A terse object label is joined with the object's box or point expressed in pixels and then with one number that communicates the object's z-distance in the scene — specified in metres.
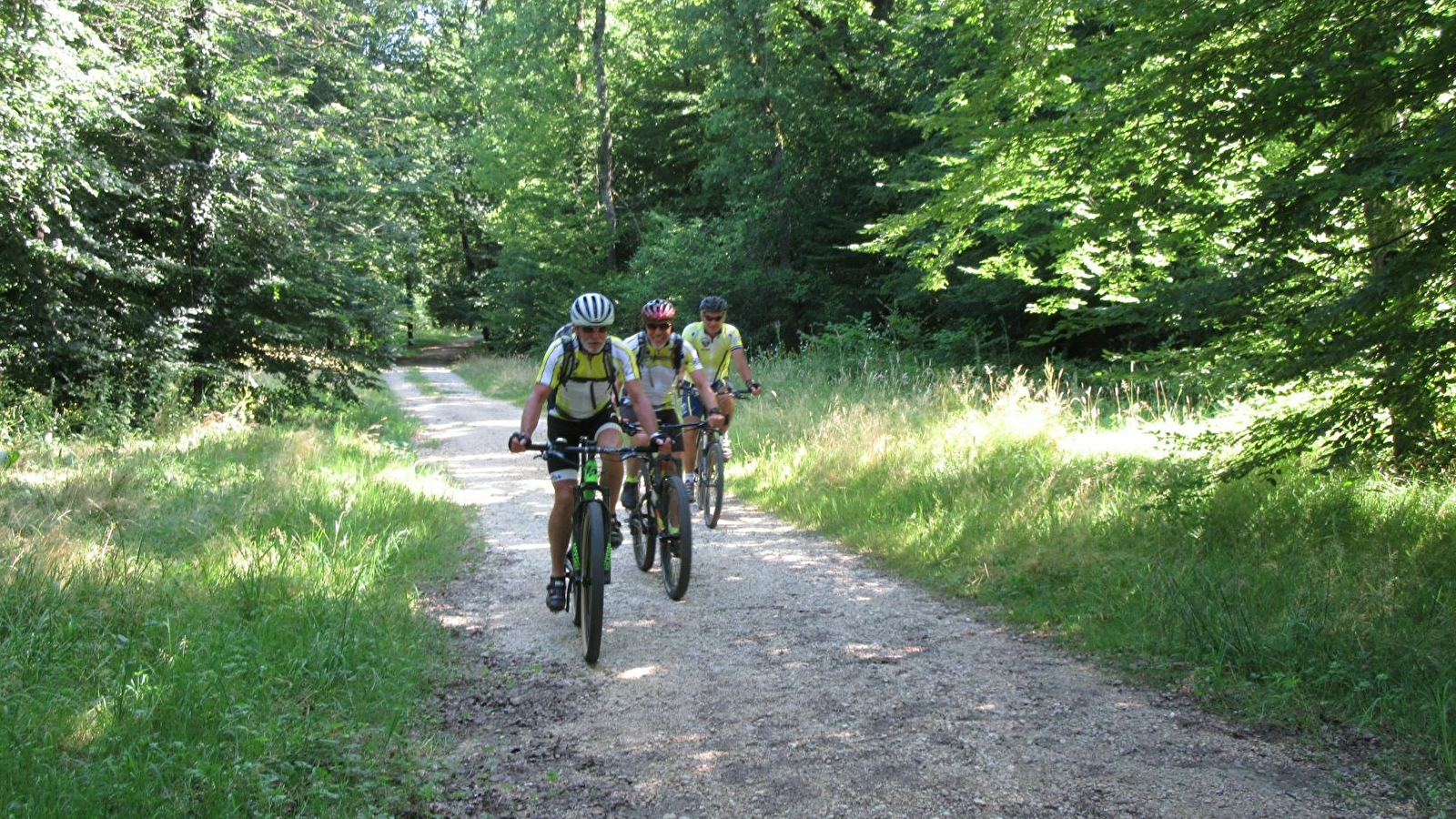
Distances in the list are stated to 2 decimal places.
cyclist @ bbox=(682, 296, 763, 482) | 9.06
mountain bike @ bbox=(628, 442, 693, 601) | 6.42
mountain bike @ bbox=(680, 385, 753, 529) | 8.91
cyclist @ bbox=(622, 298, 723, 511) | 7.40
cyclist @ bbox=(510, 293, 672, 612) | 5.85
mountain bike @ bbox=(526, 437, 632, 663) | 5.26
